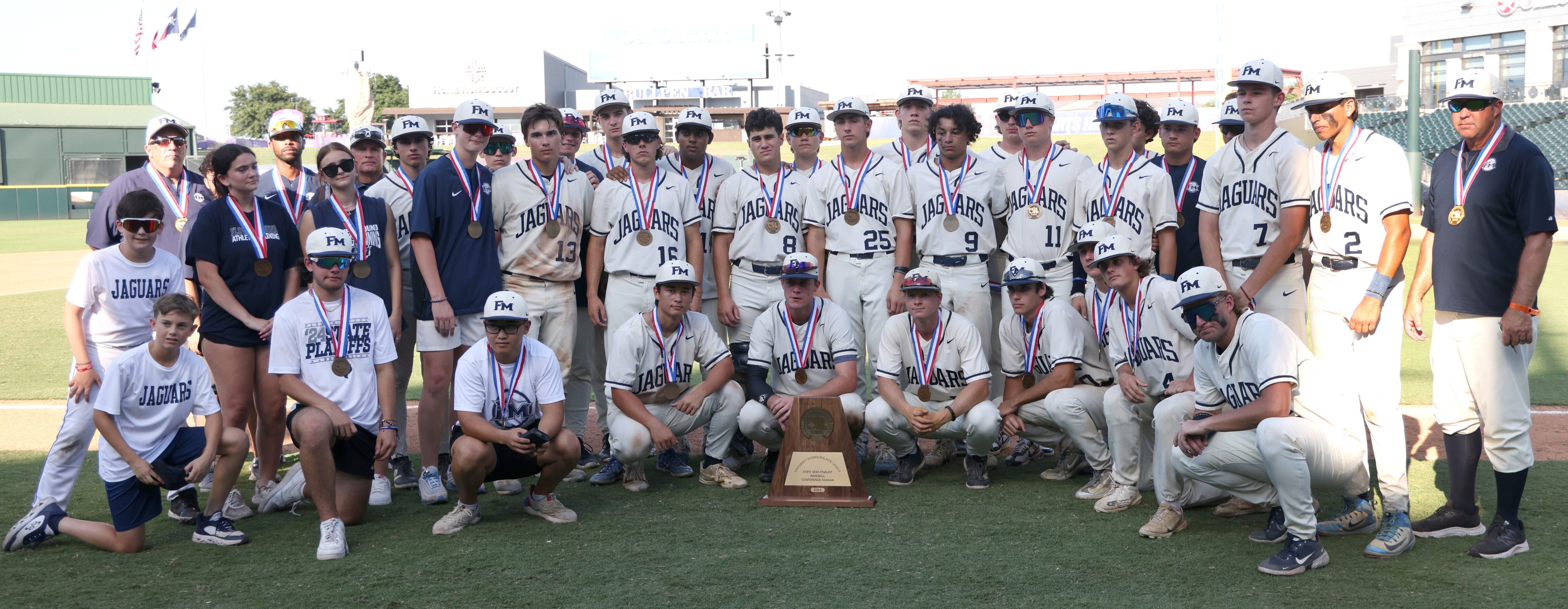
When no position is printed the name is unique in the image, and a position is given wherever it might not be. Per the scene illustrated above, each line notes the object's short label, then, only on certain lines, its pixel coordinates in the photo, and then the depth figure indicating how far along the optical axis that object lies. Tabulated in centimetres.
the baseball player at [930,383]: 615
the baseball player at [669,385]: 615
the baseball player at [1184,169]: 659
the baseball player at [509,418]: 528
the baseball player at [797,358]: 633
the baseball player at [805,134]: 700
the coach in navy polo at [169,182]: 629
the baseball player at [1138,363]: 565
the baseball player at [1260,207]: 545
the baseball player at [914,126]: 757
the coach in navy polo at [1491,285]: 453
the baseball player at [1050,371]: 602
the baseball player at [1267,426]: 456
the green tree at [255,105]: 7319
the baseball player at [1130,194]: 638
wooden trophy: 582
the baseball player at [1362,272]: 485
